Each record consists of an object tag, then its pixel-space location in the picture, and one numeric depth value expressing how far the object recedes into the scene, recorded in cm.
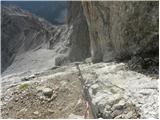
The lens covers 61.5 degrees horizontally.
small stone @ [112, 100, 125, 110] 348
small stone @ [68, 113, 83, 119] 456
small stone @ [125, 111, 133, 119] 324
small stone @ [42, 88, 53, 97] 565
